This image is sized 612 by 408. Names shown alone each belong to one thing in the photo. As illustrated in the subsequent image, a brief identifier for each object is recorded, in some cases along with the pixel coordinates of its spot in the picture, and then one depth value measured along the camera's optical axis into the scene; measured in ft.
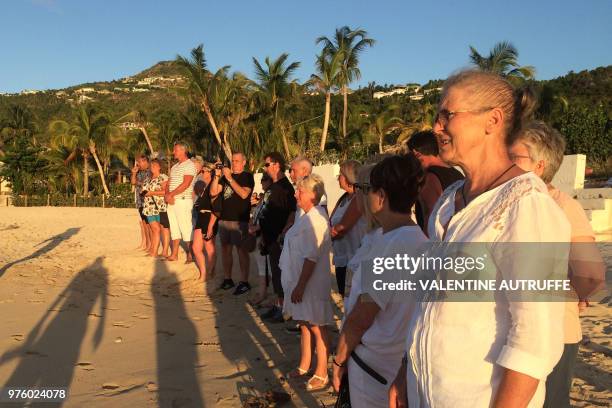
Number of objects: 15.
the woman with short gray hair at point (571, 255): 6.47
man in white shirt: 24.97
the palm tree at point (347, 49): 88.84
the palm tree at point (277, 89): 95.14
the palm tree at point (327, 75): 87.61
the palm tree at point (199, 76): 94.99
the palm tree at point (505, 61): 73.41
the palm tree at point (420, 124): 90.16
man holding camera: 21.50
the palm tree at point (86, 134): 117.70
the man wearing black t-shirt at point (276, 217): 17.85
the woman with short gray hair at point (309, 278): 11.91
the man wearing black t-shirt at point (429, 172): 9.53
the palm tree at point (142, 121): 125.31
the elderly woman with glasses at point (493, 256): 4.05
